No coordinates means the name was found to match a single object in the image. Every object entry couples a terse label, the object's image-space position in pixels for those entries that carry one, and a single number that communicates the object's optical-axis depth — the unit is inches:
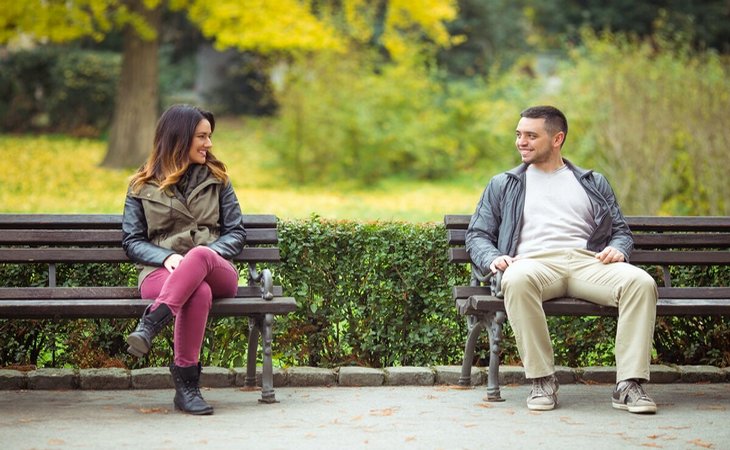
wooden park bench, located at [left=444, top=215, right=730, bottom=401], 393.4
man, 382.3
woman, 369.1
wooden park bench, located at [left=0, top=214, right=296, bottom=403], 374.6
